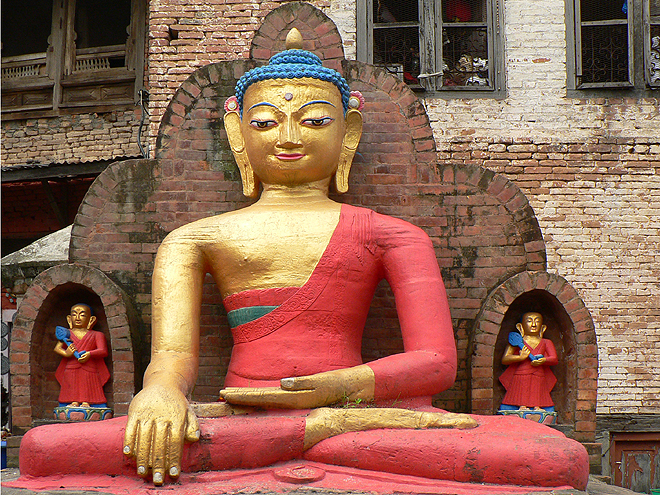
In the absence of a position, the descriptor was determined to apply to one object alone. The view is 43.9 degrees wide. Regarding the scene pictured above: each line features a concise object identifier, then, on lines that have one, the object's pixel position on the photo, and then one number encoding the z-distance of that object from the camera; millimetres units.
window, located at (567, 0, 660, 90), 9047
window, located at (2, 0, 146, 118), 11938
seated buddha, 4074
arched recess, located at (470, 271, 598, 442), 5457
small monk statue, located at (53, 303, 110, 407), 5602
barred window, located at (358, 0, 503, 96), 9023
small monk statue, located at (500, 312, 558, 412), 5516
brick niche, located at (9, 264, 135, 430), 5508
